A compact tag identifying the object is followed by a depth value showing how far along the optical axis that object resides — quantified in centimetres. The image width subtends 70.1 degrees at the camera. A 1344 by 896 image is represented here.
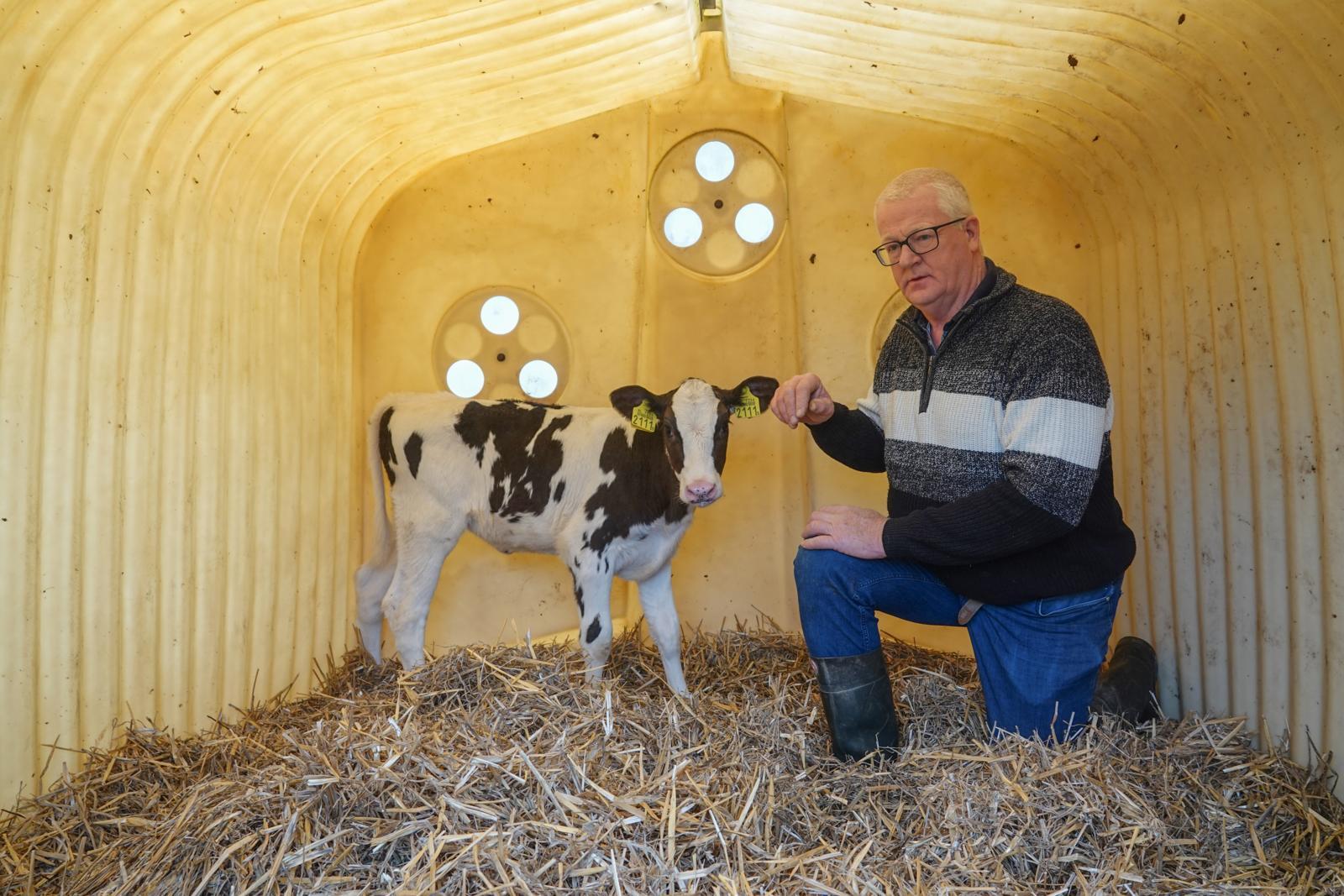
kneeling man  295
